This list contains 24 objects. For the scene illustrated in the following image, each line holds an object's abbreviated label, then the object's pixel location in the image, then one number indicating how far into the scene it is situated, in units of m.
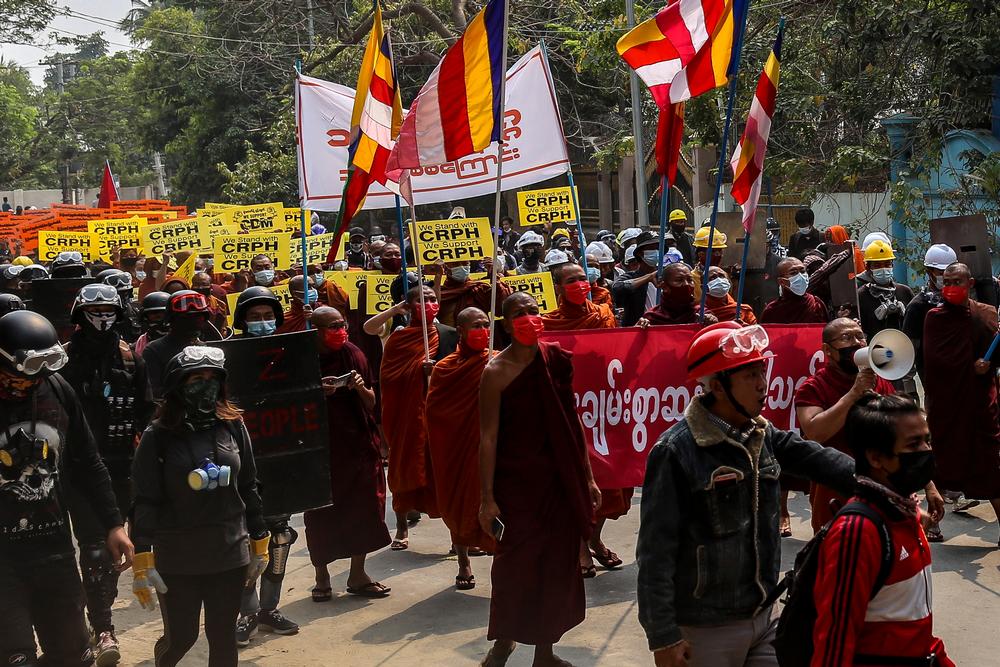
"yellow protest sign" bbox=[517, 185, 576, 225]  14.08
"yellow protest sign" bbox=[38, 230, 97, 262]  17.17
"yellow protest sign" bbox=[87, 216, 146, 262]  16.53
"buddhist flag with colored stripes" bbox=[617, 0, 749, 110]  7.83
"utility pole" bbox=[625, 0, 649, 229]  17.00
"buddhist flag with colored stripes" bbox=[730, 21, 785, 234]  7.70
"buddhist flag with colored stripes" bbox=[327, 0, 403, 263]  8.06
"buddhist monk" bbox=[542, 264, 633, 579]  8.21
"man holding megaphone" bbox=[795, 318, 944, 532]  5.30
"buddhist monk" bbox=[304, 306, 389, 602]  7.79
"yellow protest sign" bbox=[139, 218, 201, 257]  15.31
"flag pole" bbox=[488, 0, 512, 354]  6.79
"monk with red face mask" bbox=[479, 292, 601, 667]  6.14
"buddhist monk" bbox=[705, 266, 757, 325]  9.46
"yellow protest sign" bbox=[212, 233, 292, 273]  13.56
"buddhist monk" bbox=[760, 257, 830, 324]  9.80
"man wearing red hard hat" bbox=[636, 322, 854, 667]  3.88
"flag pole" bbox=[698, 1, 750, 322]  7.21
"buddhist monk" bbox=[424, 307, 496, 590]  7.26
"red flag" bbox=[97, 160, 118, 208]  27.52
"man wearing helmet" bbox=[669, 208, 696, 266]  14.70
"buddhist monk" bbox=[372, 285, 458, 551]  8.43
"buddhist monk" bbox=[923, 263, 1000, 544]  8.43
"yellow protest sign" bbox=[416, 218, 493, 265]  11.46
